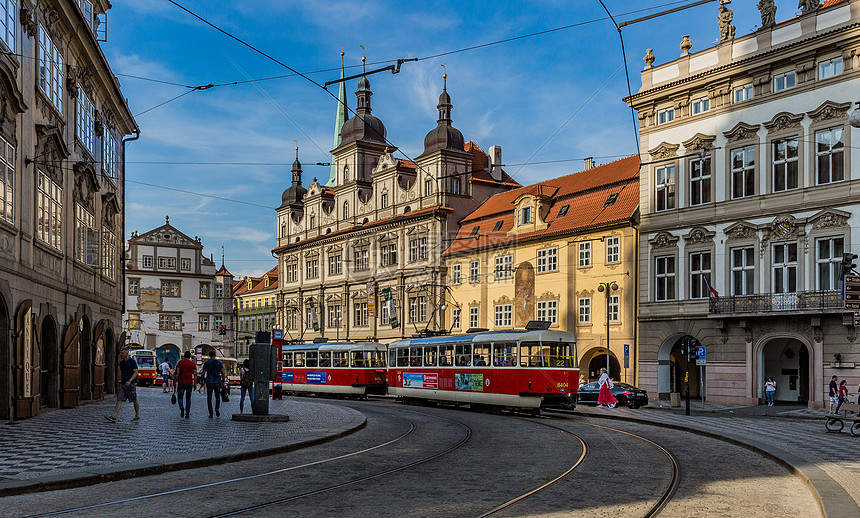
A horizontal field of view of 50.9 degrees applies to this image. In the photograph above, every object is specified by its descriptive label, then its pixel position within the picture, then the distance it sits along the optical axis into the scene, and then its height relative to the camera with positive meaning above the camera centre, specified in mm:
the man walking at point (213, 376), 25344 -2093
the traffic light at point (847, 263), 29016 +1328
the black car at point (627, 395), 37531 -3874
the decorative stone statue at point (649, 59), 43750 +11829
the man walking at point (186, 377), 24462 -2037
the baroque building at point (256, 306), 93500 -349
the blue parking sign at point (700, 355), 34844 -2020
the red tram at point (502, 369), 30359 -2378
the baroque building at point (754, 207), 35312 +4112
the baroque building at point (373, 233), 63812 +5486
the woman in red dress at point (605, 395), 34719 -3597
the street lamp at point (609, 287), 47088 +831
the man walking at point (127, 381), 21875 -1906
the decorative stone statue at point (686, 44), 41906 +12011
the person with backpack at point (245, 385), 26688 -2465
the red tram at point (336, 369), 44781 -3425
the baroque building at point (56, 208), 21391 +2811
